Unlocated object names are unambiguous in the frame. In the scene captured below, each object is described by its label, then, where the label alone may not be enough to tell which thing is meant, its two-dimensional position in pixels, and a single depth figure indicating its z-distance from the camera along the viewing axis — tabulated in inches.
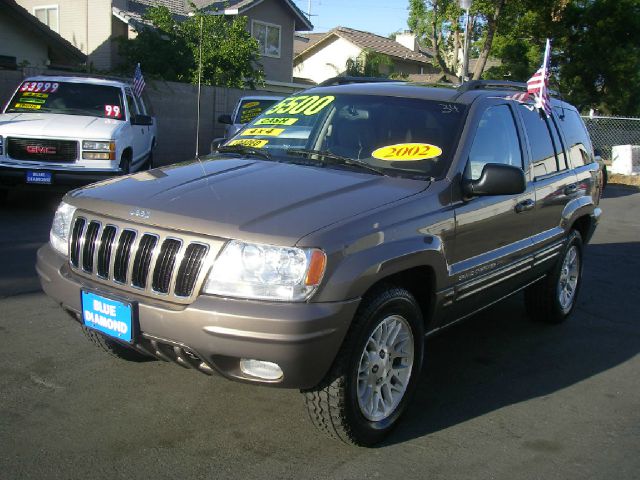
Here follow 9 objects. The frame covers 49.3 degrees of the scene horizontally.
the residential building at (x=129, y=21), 1013.3
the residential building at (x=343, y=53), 1748.3
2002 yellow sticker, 162.6
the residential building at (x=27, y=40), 788.0
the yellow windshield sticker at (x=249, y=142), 180.7
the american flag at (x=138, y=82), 560.6
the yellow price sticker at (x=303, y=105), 189.8
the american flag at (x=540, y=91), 210.4
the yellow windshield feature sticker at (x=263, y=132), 185.0
